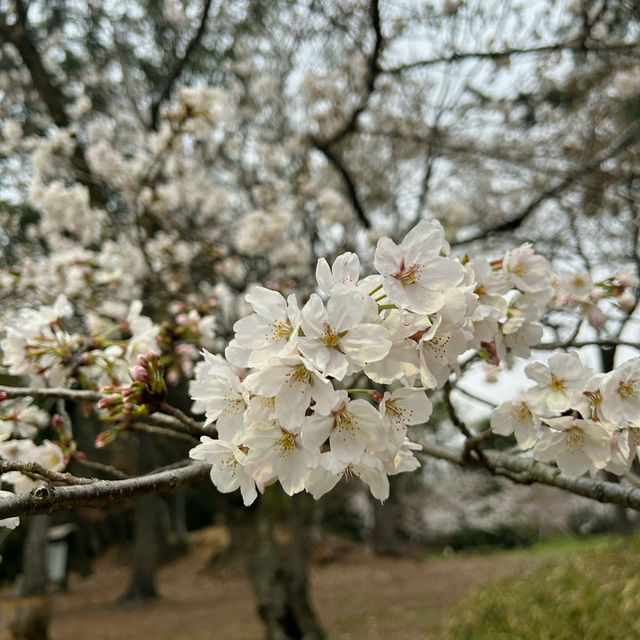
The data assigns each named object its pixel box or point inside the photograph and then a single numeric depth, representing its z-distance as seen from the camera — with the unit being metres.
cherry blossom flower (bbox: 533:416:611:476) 0.28
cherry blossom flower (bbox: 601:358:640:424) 0.27
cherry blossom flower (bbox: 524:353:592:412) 0.29
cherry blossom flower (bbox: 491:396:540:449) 0.32
